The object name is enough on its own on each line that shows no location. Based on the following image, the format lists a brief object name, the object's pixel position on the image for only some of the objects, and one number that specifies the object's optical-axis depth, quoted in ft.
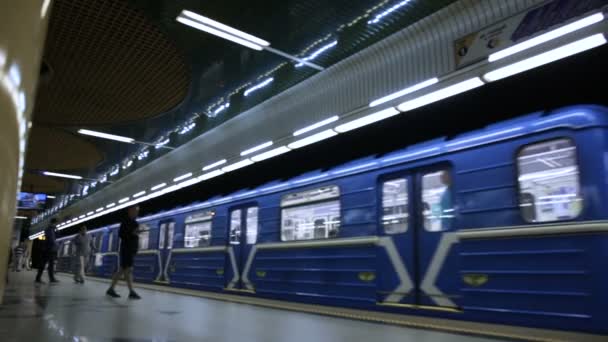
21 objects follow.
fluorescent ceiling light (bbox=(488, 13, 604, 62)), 12.07
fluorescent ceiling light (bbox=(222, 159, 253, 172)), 30.56
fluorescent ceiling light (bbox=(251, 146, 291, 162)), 26.65
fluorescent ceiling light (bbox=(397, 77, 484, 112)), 16.40
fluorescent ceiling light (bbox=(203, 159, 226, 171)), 31.95
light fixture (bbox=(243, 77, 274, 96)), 25.98
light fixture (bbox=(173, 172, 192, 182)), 37.81
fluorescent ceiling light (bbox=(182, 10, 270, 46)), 16.27
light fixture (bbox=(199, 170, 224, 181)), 34.64
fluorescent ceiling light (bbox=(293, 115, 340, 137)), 21.81
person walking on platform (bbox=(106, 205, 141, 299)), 24.97
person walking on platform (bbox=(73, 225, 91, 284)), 37.84
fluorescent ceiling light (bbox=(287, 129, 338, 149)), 23.41
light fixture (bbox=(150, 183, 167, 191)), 43.42
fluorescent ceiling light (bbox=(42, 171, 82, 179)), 52.21
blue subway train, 12.08
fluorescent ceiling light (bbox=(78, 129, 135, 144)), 33.33
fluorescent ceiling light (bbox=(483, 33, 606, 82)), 12.62
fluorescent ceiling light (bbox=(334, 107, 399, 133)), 19.83
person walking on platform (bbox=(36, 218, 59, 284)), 35.78
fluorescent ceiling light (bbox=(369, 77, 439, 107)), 17.13
